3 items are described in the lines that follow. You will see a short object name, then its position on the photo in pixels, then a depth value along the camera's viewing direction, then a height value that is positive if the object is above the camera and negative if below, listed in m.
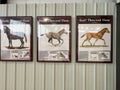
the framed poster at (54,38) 2.35 +0.09
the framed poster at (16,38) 2.40 +0.09
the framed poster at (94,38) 2.32 +0.09
